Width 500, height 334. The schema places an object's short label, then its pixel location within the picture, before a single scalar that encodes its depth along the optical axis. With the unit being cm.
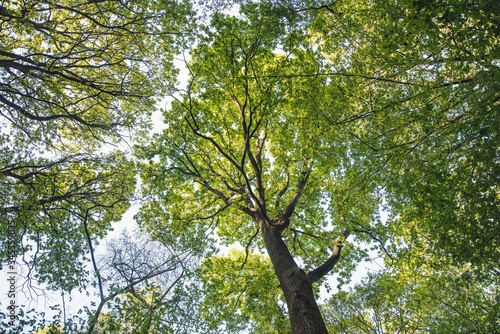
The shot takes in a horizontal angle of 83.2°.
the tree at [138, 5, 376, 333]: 752
